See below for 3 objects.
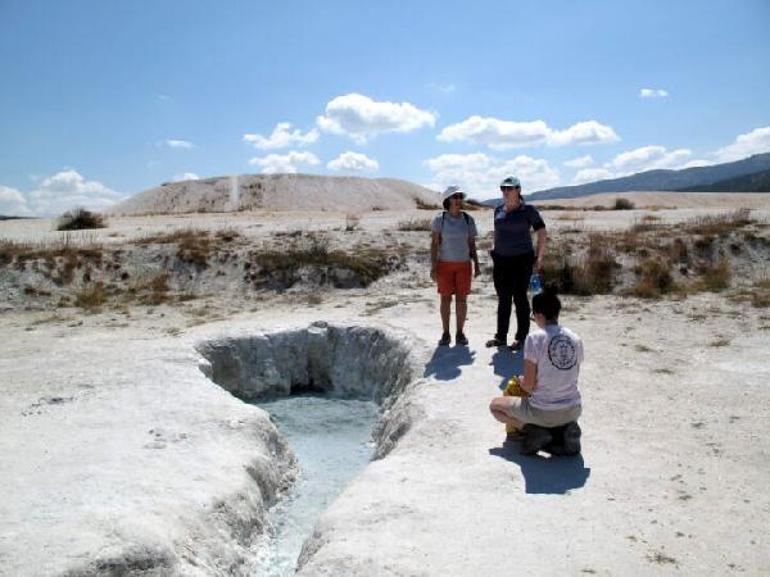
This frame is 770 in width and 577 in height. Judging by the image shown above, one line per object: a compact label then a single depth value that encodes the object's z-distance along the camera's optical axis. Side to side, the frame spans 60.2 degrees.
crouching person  5.25
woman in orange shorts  8.50
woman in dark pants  7.85
